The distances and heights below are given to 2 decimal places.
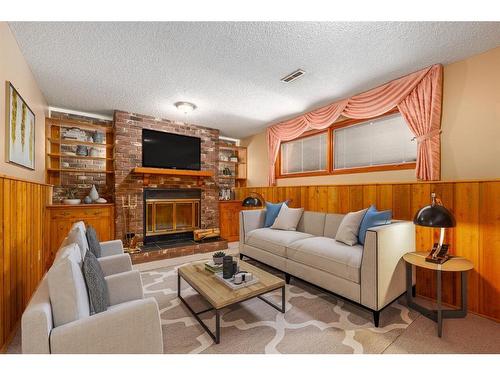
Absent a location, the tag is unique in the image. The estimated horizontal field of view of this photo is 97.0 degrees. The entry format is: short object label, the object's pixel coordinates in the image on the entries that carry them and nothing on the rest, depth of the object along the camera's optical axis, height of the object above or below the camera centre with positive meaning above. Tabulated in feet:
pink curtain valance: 7.79 +3.26
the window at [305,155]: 12.62 +2.06
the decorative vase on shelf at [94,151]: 12.75 +2.17
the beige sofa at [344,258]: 6.04 -2.31
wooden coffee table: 5.26 -2.61
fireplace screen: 13.57 -1.75
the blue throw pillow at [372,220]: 7.28 -1.07
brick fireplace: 12.44 +1.46
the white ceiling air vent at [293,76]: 8.20 +4.32
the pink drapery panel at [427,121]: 7.73 +2.44
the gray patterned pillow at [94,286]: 3.98 -1.79
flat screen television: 13.34 +2.42
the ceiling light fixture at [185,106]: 11.19 +4.23
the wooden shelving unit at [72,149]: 11.68 +2.21
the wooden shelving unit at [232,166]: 17.44 +1.80
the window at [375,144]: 9.18 +2.05
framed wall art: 6.04 +1.79
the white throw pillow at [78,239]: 5.39 -1.28
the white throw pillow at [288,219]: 10.55 -1.48
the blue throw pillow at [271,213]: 11.32 -1.28
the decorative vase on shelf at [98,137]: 12.73 +3.00
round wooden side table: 5.64 -2.49
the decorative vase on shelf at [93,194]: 12.26 -0.29
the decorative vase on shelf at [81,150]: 12.13 +2.13
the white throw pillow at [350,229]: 7.73 -1.45
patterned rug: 5.16 -3.69
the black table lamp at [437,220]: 5.65 -0.85
